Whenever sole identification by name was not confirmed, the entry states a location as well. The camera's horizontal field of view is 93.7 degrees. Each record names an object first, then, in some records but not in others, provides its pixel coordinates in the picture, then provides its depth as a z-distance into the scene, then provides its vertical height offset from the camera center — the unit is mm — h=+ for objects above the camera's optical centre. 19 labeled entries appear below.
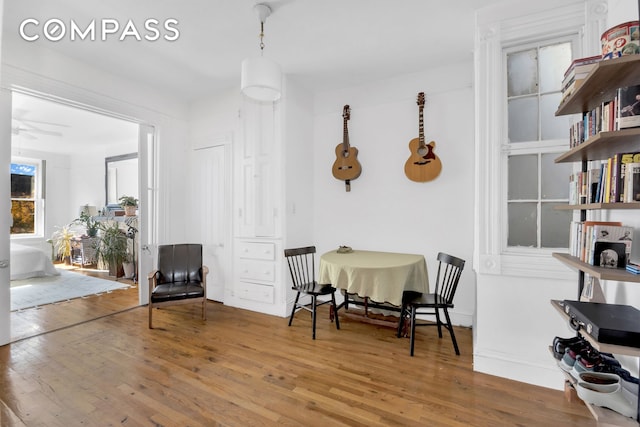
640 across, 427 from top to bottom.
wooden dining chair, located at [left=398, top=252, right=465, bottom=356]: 2668 -814
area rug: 4175 -1232
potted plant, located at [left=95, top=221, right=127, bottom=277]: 5648 -697
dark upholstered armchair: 3301 -823
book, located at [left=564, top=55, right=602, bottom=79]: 1557 +788
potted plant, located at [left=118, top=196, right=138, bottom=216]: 5828 +127
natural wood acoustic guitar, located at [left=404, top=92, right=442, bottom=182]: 3424 +611
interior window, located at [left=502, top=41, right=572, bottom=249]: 2320 +503
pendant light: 2340 +1098
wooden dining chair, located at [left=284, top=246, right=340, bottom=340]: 3143 -813
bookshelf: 1243 +329
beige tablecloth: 2799 -613
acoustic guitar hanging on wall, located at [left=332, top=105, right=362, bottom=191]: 3842 +656
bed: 5070 -914
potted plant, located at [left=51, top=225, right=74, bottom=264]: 6785 -709
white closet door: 4195 +10
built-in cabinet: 3715 +132
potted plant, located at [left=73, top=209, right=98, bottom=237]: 6439 -267
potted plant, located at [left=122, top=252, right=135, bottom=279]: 5705 -1058
